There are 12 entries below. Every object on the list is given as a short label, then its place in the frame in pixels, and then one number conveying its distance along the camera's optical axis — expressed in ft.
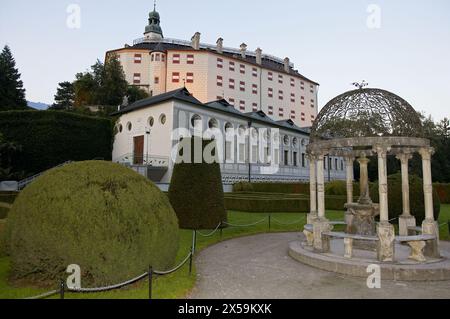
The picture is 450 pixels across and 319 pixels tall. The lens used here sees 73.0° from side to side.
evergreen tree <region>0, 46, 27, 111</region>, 119.34
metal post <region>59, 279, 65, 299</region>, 14.57
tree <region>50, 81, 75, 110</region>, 160.45
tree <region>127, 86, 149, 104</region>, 153.38
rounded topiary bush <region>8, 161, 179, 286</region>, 18.78
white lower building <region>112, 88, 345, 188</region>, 100.01
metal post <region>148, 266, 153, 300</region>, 17.14
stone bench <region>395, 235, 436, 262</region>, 26.37
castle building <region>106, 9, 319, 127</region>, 167.73
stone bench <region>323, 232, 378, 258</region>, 27.32
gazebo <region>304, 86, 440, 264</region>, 27.40
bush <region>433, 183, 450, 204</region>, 99.45
